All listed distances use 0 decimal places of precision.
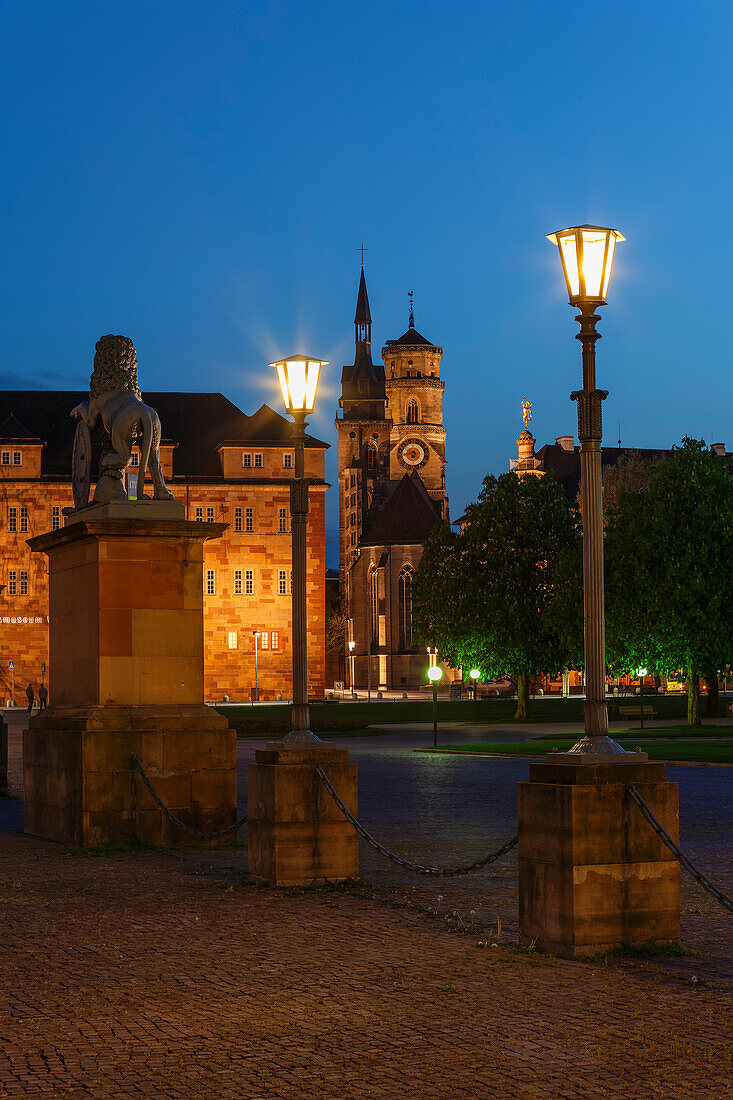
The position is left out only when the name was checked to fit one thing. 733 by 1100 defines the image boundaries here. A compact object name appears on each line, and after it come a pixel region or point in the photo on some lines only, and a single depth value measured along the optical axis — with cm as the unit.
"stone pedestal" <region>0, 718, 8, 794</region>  2419
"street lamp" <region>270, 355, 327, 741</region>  1345
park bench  5565
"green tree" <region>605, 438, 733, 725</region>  4688
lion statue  1581
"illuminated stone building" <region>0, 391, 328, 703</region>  9356
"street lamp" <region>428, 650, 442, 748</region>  3631
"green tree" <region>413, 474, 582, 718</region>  5725
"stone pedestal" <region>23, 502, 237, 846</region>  1471
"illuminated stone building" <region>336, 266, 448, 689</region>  12100
